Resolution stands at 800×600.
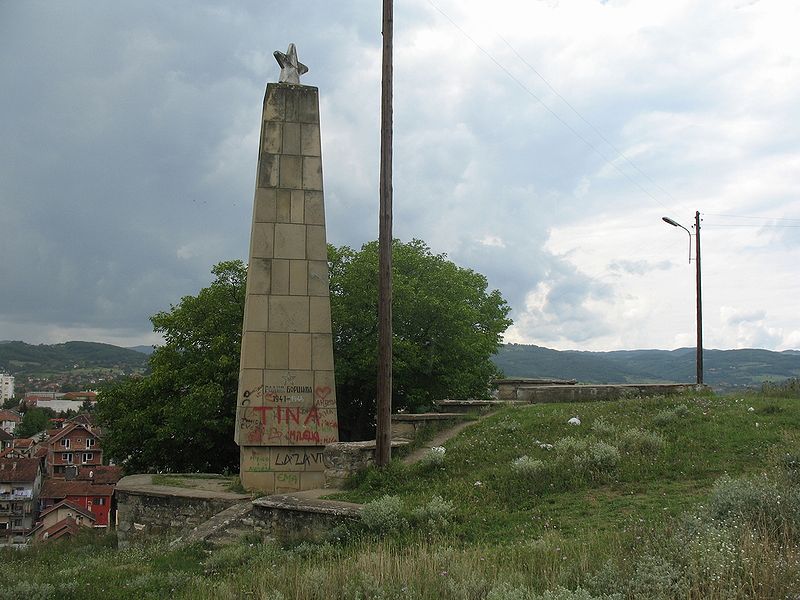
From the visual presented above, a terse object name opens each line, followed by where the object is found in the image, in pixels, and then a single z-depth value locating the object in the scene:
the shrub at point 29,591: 7.84
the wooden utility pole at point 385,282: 12.20
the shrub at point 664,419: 12.55
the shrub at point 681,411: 13.01
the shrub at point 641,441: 11.01
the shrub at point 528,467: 10.45
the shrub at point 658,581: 5.30
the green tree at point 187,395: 22.84
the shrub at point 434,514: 9.08
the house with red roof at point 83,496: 60.50
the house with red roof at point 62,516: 52.69
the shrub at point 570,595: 5.10
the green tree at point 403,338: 23.95
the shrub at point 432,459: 12.20
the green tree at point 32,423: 115.75
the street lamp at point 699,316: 26.41
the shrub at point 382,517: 9.27
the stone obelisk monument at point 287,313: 14.23
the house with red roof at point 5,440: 95.30
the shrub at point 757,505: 6.71
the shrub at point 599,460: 10.38
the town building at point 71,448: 78.62
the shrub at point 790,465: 8.52
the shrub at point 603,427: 12.43
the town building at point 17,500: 59.44
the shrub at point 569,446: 11.27
